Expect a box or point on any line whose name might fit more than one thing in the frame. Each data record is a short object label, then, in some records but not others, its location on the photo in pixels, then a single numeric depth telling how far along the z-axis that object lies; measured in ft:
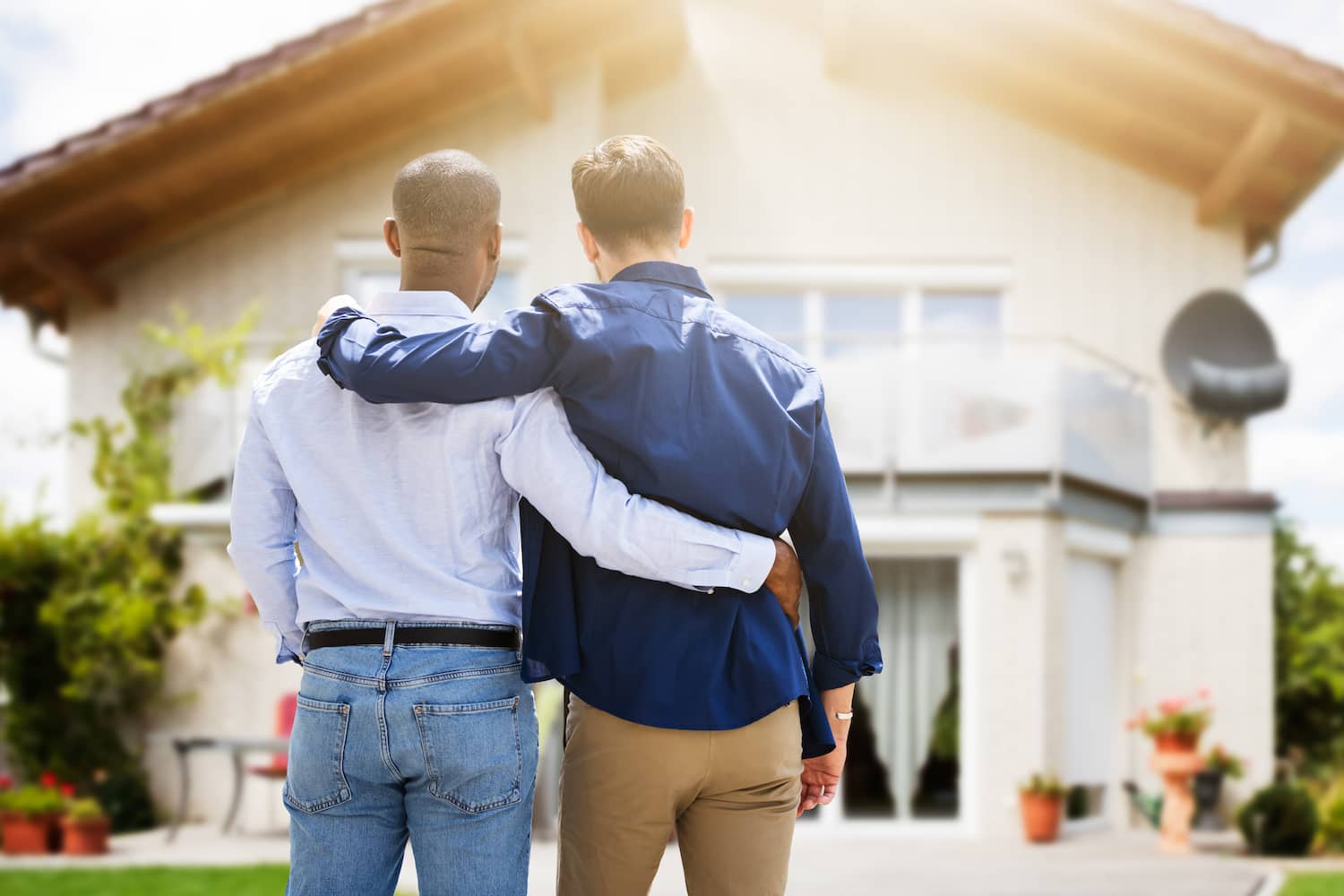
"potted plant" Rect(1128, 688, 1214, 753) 34.37
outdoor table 32.04
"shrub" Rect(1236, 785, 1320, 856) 32.40
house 35.88
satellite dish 39.73
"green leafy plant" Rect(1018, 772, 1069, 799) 34.45
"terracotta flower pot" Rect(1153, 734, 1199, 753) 34.50
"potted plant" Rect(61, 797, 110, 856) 30.04
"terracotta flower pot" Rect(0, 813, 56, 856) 30.89
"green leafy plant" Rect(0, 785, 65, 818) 30.91
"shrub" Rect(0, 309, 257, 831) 35.83
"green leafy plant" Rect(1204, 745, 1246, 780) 36.45
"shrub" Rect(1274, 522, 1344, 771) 43.16
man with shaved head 7.14
